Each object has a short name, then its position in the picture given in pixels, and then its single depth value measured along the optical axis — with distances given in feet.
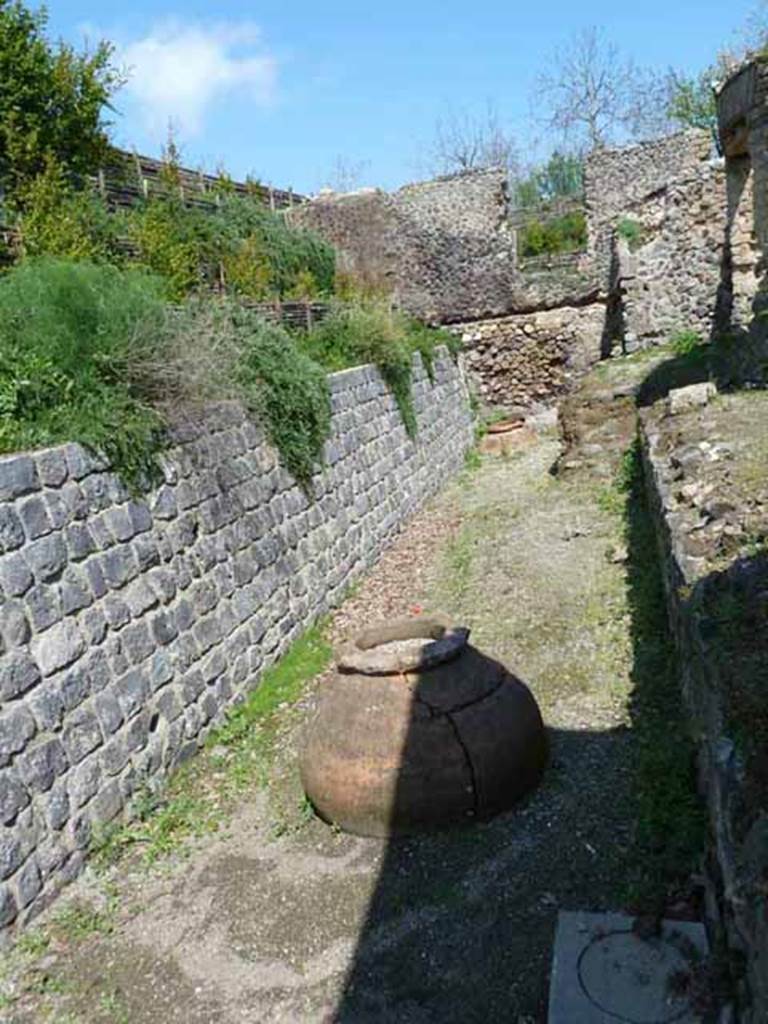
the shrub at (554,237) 75.36
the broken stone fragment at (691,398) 28.76
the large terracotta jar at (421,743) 13.15
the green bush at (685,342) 42.80
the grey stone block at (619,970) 8.43
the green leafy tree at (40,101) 35.09
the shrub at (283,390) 22.63
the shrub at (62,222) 31.32
